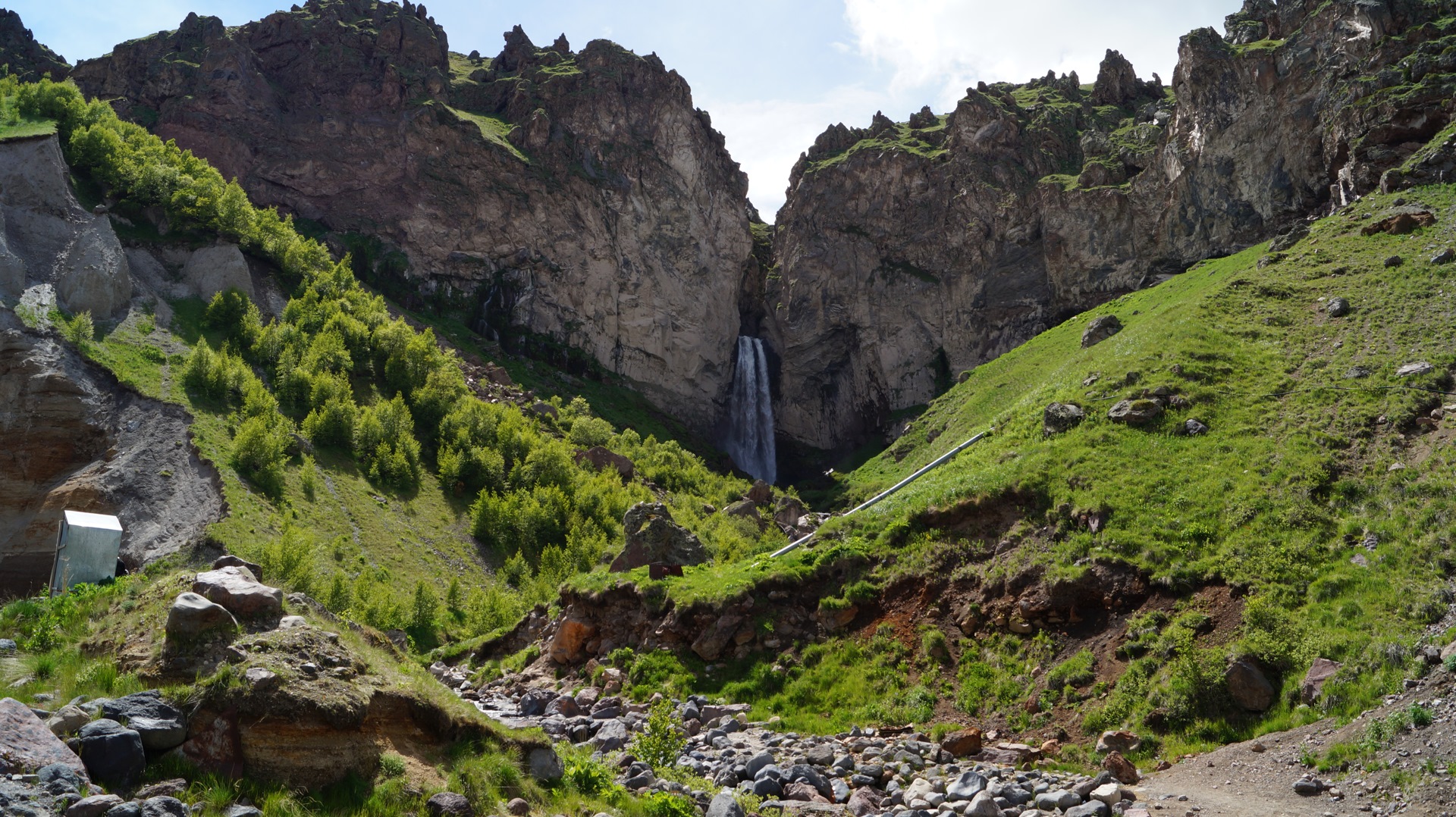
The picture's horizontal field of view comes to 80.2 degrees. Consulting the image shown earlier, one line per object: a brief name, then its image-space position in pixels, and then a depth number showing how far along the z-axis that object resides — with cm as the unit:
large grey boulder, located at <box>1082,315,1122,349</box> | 5731
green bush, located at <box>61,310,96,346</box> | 4556
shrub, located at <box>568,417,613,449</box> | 7350
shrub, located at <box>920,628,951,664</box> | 2073
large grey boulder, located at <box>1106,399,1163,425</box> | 2900
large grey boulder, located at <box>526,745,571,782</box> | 1316
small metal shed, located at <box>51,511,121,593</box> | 1878
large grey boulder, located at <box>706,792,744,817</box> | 1288
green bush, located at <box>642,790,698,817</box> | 1298
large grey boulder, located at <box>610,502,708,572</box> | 3048
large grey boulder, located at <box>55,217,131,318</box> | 4941
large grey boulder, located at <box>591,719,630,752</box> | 1803
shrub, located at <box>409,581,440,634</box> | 3922
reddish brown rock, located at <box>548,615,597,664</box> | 2548
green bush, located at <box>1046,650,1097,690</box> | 1823
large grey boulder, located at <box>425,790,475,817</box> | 1098
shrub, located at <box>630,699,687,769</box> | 1596
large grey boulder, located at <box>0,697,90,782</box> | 863
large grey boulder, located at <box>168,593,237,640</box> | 1137
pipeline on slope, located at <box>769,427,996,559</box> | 3580
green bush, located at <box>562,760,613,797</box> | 1337
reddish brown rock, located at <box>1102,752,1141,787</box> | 1459
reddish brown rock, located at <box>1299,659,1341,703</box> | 1558
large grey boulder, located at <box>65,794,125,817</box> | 842
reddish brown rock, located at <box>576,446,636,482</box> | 6706
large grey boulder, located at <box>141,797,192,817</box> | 874
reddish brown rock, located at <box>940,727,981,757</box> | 1680
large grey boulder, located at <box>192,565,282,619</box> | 1234
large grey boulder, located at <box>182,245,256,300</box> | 6075
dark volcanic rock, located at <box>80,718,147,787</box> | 931
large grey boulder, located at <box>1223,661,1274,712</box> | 1605
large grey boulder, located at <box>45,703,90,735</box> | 957
